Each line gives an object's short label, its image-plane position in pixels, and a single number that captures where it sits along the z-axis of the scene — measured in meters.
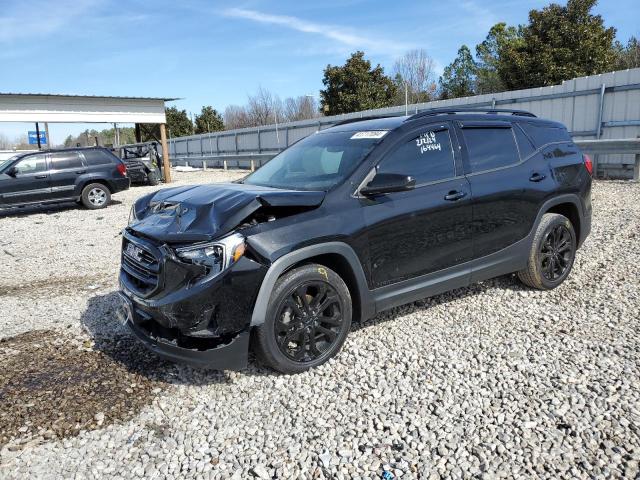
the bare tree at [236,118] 53.66
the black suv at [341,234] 3.18
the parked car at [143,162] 19.09
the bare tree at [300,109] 48.85
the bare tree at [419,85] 42.12
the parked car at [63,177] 12.48
